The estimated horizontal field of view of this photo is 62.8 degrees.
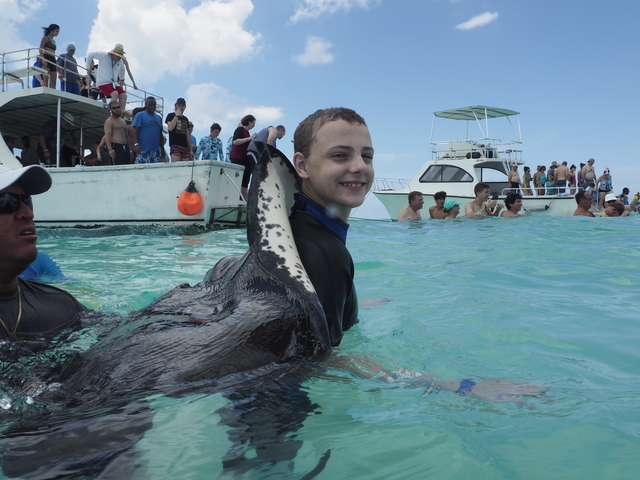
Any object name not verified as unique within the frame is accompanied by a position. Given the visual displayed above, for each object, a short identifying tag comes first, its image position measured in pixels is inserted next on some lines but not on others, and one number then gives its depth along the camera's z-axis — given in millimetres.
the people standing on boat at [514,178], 21234
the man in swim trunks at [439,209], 15680
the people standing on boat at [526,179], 22141
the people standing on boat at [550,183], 22688
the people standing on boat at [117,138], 11180
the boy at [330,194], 2451
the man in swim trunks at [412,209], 14789
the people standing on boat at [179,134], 11211
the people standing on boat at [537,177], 22578
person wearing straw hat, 12359
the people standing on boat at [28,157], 12656
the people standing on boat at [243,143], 11516
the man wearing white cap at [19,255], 2604
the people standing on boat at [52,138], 12625
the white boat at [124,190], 11242
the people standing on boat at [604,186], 24156
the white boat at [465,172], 20078
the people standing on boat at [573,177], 24034
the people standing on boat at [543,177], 22797
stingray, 1649
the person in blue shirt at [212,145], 12758
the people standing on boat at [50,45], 11461
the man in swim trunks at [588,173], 23594
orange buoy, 11016
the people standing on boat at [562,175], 21938
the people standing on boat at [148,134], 11016
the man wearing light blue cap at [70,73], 12430
